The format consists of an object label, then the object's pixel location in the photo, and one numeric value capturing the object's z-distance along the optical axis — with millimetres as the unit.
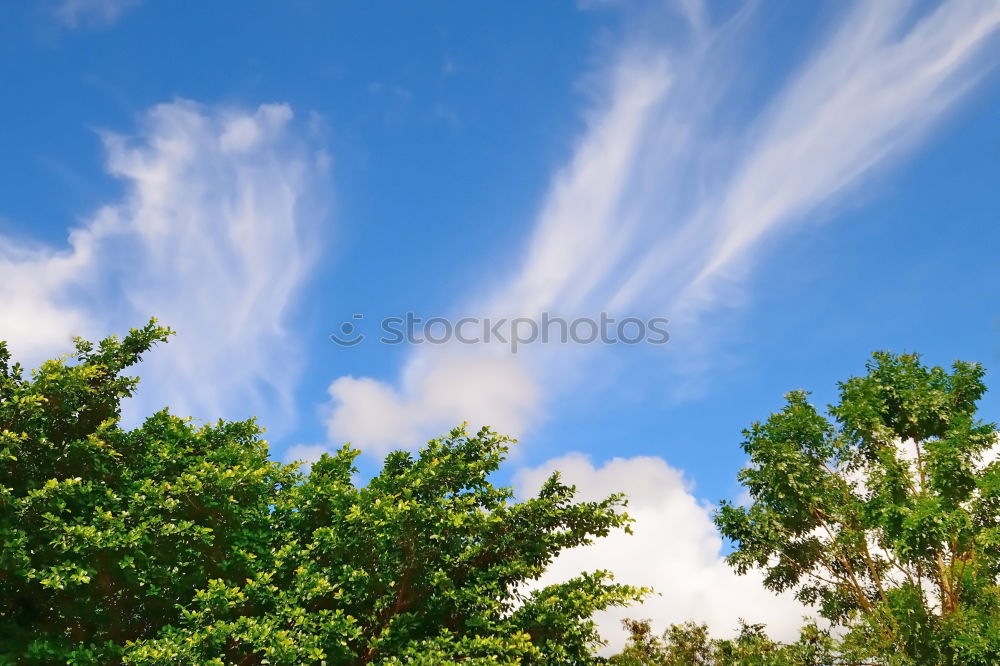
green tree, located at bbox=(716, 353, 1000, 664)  23406
